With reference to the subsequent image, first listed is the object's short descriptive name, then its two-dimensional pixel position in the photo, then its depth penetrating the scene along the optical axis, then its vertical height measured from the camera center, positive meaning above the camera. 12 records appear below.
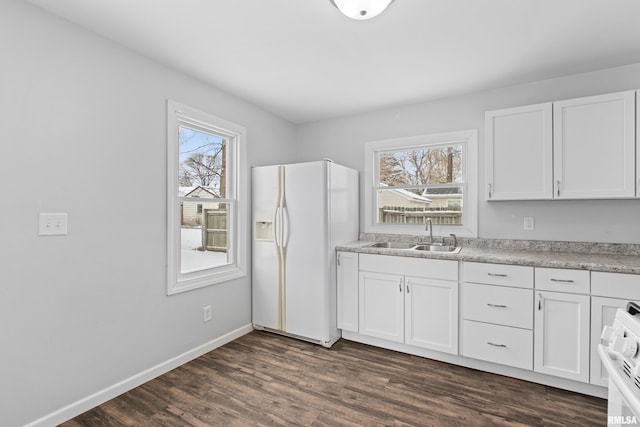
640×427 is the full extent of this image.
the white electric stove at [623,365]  0.85 -0.46
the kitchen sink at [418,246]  3.03 -0.34
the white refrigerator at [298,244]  2.88 -0.31
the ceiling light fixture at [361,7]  1.62 +1.09
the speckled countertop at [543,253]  2.09 -0.33
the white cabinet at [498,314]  2.25 -0.76
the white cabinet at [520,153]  2.45 +0.49
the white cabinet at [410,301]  2.52 -0.77
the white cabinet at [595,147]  2.21 +0.49
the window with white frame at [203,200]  2.47 +0.11
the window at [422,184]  3.06 +0.31
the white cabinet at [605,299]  1.94 -0.55
